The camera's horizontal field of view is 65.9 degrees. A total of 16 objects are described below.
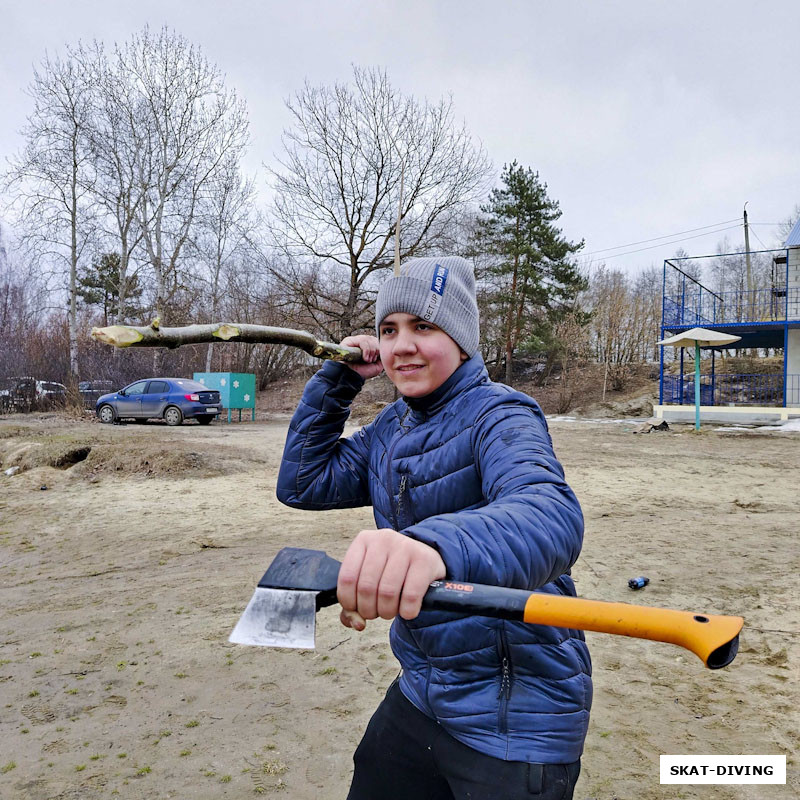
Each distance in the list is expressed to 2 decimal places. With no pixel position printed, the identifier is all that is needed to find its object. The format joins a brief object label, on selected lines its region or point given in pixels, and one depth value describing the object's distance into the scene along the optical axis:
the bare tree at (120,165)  26.12
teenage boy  1.01
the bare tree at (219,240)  29.70
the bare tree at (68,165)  24.81
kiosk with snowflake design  21.75
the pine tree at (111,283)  28.73
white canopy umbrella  16.66
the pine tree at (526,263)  30.30
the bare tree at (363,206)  27.16
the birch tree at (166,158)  27.30
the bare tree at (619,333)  30.33
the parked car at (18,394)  22.23
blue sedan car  19.22
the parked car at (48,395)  22.66
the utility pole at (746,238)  40.32
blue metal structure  21.84
